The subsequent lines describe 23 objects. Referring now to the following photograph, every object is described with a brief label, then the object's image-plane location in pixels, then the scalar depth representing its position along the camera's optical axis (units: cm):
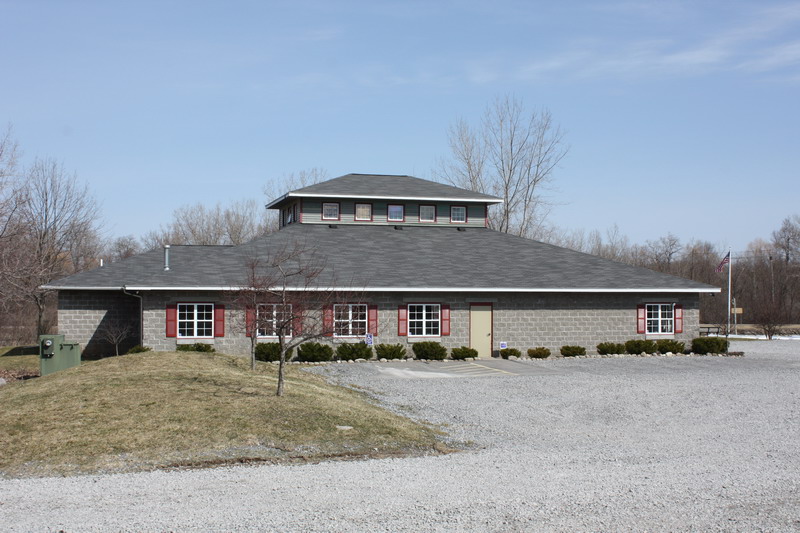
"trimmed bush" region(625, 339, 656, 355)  3123
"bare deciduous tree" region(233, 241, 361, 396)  1691
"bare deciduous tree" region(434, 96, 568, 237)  5538
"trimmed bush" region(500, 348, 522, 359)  3006
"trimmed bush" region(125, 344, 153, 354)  2693
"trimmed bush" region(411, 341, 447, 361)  2886
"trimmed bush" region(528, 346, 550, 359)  2977
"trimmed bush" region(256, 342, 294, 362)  2702
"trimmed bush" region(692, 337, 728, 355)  3178
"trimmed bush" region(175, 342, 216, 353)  2725
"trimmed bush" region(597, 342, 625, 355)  3089
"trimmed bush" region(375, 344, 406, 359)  2856
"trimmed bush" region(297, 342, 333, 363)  2758
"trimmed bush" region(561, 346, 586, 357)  3050
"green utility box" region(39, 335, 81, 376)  2319
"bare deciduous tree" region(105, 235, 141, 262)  7772
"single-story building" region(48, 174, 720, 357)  2814
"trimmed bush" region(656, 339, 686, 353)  3144
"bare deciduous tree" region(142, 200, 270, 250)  6569
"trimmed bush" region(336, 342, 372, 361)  2814
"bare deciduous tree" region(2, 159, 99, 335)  2751
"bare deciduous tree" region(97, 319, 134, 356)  2998
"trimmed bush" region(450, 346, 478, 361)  2903
